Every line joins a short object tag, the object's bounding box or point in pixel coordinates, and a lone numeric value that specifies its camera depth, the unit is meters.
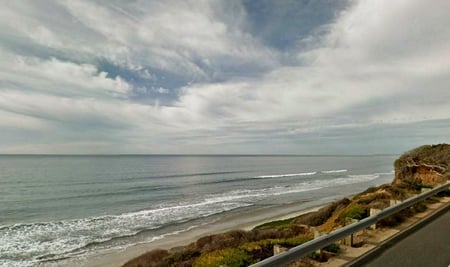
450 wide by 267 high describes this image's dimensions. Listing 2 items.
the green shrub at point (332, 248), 5.48
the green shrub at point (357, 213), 9.19
